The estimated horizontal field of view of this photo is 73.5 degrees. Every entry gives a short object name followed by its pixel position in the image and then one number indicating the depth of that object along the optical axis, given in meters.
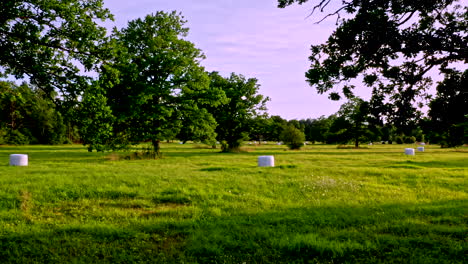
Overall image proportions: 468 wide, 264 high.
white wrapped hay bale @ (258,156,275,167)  22.22
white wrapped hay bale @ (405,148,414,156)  40.92
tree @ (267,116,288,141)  54.75
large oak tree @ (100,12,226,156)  29.95
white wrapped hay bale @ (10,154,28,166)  21.92
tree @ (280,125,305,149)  59.56
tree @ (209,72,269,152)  52.50
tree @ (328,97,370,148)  72.44
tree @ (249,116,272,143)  53.59
